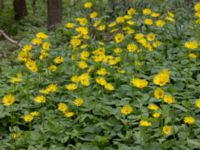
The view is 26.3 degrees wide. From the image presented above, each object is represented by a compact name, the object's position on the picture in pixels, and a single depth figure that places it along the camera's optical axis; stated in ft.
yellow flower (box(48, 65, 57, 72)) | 12.78
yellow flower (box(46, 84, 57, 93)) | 11.39
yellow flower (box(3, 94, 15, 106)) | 10.92
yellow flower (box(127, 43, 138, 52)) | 12.91
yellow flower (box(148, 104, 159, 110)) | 9.79
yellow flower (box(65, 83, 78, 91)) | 11.39
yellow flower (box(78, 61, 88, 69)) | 12.31
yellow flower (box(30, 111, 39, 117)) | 10.53
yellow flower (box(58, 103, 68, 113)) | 10.59
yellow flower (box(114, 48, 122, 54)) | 13.06
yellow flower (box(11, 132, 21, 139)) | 10.05
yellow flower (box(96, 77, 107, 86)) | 11.32
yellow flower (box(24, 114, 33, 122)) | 10.39
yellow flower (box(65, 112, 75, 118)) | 10.37
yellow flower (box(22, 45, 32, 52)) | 13.53
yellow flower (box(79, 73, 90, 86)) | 11.36
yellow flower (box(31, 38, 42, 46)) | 13.43
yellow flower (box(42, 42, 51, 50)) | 13.66
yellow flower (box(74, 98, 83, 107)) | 10.61
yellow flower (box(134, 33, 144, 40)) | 13.21
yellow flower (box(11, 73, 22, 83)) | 11.97
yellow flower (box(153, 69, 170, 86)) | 10.39
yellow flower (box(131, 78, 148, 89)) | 10.85
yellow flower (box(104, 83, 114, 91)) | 11.20
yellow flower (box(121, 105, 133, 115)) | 9.92
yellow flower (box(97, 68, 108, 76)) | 11.77
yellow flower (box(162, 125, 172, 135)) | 8.93
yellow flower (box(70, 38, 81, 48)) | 13.61
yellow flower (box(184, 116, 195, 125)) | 9.30
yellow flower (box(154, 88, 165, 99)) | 10.00
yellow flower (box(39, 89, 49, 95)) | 11.22
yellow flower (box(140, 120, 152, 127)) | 9.26
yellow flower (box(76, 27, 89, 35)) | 13.71
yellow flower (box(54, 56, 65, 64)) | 13.10
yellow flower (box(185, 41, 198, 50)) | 12.37
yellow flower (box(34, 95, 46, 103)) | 11.07
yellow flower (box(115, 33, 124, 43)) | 13.43
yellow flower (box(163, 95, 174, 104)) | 9.73
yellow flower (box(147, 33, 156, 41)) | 13.36
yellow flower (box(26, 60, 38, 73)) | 12.24
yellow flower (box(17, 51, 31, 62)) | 13.30
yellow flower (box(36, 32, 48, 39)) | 13.55
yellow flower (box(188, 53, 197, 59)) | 12.19
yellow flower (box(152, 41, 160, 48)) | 13.26
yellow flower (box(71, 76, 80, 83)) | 11.43
